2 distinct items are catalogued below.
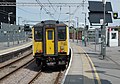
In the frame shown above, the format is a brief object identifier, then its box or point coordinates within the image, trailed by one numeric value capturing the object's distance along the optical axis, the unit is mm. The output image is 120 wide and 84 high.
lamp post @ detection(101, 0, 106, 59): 25677
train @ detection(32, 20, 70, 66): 17766
